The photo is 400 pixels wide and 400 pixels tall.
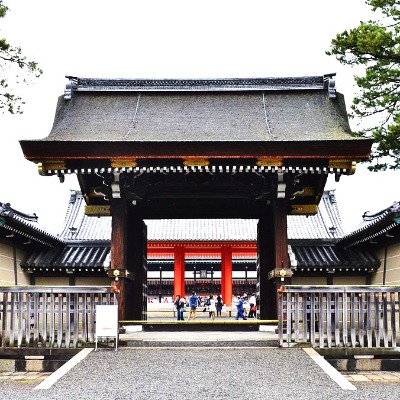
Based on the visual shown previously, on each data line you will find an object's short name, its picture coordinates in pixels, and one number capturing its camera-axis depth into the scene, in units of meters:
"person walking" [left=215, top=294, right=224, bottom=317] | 27.01
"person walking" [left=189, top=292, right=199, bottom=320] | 24.27
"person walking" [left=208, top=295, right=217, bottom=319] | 23.65
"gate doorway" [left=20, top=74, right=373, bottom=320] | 12.70
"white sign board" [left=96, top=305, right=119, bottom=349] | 10.55
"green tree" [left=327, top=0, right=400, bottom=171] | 16.05
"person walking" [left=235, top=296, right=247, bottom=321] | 23.52
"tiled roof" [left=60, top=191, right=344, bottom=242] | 21.86
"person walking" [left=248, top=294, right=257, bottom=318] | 26.27
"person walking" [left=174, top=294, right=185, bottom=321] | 23.70
